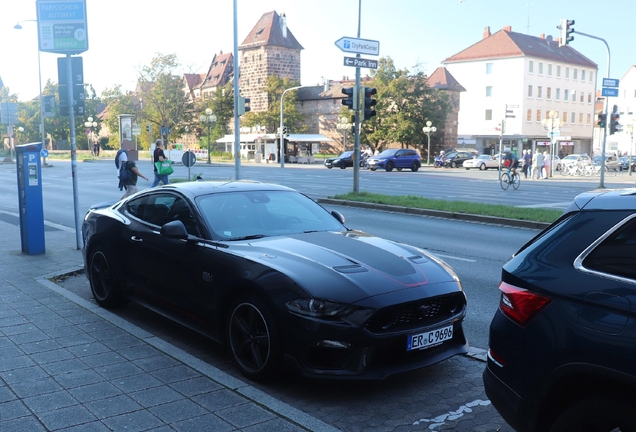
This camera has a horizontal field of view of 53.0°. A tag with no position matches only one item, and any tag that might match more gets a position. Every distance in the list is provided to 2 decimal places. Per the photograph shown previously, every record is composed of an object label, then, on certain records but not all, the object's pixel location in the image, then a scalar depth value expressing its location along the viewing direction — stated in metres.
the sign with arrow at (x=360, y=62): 18.62
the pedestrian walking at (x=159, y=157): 19.59
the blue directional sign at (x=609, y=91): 26.31
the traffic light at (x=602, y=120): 29.34
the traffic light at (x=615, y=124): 30.28
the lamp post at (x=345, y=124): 68.81
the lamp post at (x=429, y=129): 68.60
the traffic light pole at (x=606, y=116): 27.78
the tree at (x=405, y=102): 74.00
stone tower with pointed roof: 93.00
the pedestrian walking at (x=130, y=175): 17.38
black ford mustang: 4.18
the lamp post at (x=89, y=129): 86.03
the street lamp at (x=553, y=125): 40.88
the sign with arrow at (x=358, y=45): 18.38
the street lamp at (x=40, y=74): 46.81
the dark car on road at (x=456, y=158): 61.50
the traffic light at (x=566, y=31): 25.50
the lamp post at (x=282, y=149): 55.19
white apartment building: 86.62
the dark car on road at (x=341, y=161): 54.75
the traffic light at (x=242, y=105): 25.47
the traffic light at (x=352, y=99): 19.98
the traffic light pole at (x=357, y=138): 20.30
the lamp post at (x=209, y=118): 63.03
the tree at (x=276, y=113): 85.69
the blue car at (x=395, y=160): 49.39
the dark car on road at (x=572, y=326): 2.60
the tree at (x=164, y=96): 86.38
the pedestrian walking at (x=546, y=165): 38.91
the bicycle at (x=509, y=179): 28.45
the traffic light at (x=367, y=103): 19.93
